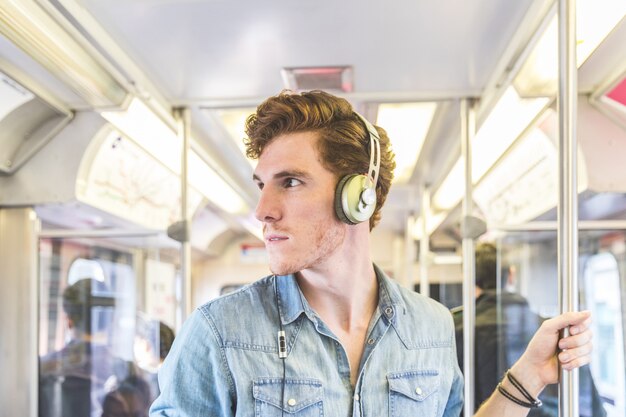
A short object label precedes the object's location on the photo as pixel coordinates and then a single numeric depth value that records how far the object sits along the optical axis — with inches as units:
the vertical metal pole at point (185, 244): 122.4
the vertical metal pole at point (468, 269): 119.3
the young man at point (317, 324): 65.4
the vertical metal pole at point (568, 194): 68.7
